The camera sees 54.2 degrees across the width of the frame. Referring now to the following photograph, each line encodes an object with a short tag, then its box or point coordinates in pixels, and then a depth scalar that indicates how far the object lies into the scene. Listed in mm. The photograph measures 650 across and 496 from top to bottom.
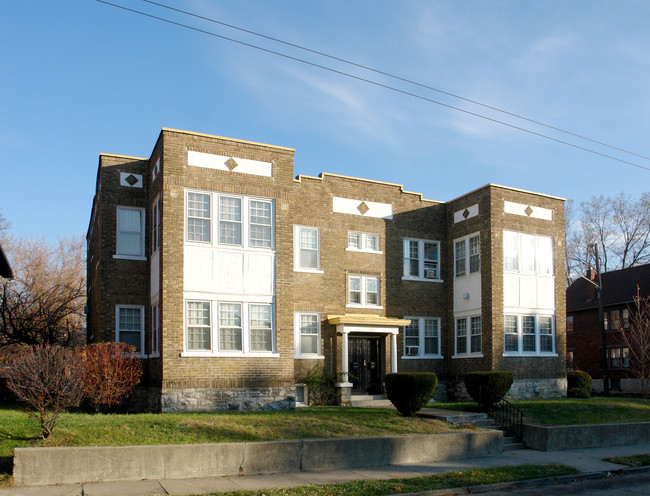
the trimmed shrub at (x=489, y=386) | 17719
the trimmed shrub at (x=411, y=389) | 16125
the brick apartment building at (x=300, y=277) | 17875
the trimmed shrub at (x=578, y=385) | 23984
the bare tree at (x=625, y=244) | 47844
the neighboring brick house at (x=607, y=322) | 37781
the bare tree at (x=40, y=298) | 27625
